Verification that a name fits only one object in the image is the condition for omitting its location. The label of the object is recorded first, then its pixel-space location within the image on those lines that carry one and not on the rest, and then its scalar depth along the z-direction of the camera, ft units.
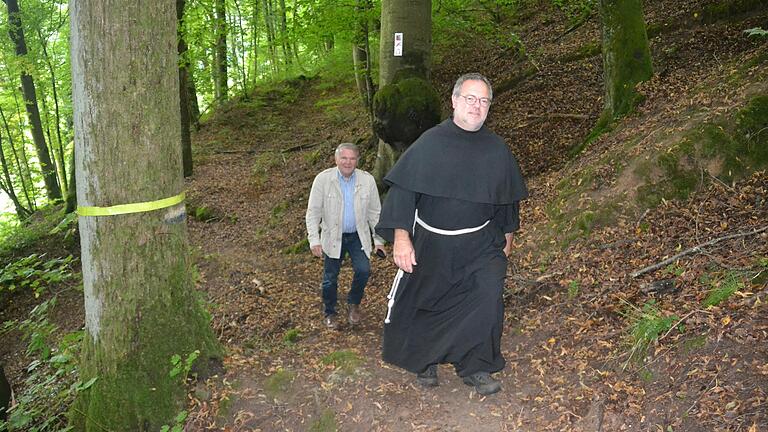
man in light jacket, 19.16
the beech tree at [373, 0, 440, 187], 26.81
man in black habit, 13.76
